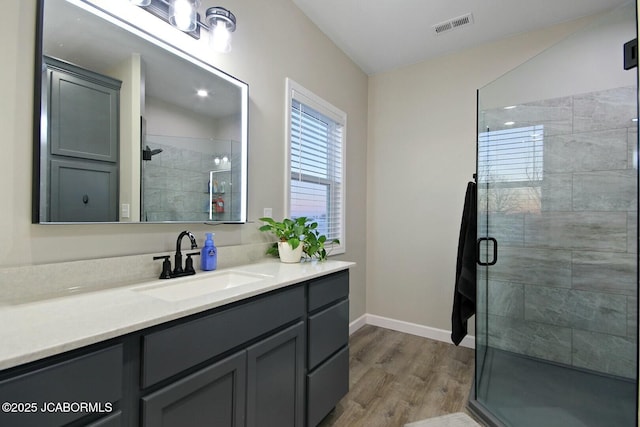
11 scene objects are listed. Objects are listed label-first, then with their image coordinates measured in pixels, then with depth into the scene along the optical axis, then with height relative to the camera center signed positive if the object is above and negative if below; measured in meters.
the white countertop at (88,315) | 0.66 -0.30
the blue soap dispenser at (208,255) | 1.55 -0.22
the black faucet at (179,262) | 1.41 -0.24
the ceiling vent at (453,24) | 2.38 +1.55
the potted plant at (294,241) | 1.82 -0.17
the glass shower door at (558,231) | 1.98 -0.11
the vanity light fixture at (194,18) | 1.42 +0.96
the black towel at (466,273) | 2.22 -0.43
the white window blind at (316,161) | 2.33 +0.45
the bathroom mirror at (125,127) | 1.11 +0.38
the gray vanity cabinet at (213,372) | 0.68 -0.50
